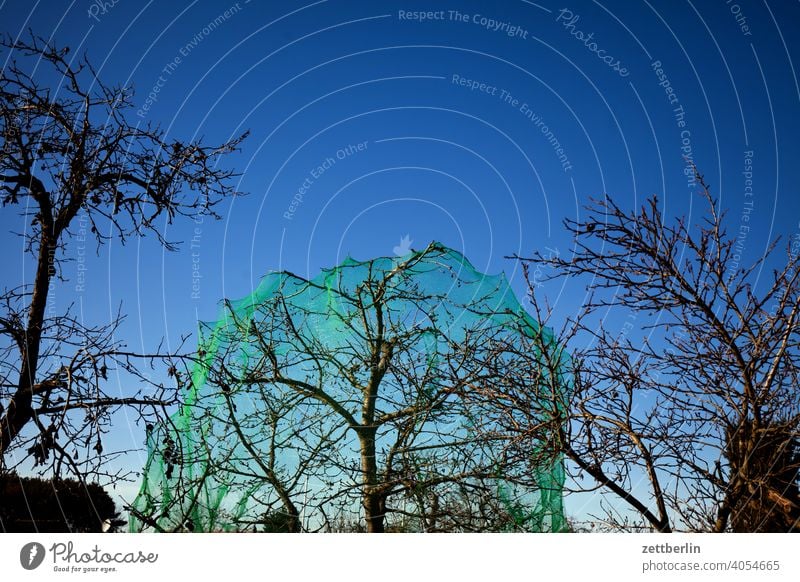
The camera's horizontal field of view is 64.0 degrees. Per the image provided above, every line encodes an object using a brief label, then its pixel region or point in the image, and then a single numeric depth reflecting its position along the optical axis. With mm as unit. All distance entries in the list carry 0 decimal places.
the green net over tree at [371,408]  3561
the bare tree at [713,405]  3033
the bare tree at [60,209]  3156
